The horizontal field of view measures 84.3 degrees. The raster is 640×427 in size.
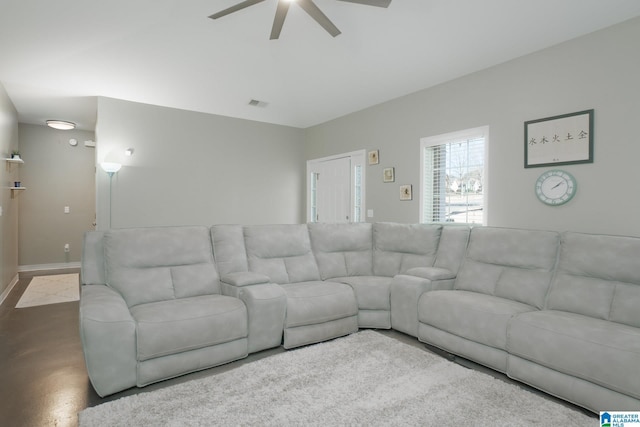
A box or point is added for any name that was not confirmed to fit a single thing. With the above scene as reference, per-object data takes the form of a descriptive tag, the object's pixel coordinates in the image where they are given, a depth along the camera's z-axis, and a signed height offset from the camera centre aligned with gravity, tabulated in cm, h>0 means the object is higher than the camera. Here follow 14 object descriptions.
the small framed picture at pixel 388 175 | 490 +47
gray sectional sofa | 207 -70
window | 398 +39
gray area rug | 186 -112
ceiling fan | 247 +145
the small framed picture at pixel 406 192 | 465 +22
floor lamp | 471 +53
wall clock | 320 +21
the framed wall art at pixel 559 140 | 311 +65
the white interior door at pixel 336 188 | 555 +34
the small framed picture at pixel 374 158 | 513 +75
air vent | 521 +157
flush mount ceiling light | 611 +143
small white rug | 439 -119
